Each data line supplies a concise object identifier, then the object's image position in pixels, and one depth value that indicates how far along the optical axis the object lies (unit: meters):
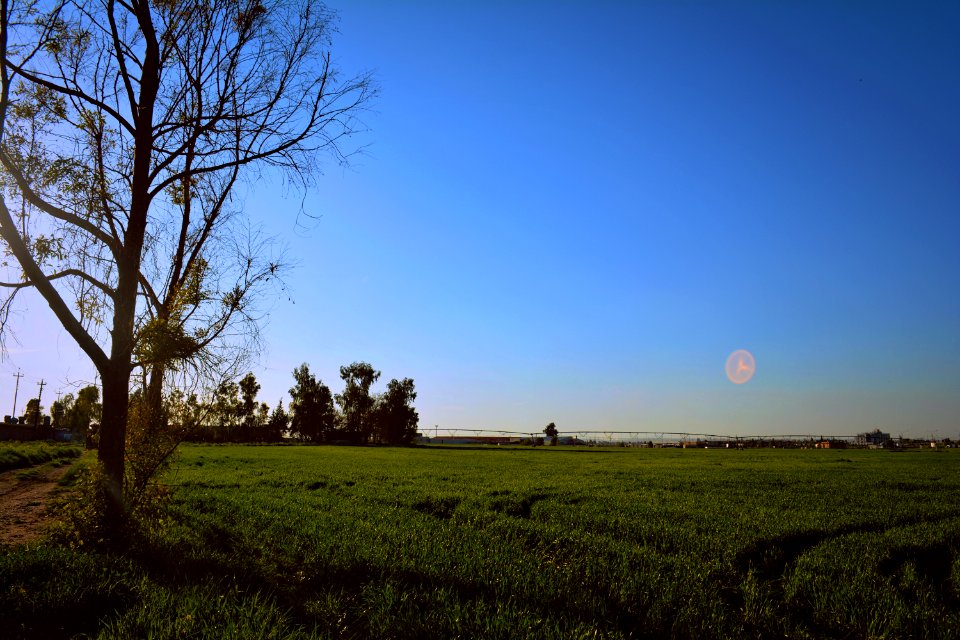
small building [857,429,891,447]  141.25
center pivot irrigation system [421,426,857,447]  150.12
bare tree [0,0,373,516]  9.12
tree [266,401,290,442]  130.88
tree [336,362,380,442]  122.19
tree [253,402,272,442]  116.08
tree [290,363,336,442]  118.12
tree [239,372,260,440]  114.25
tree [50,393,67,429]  133.80
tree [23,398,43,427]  128.57
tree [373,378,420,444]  112.12
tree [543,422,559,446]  186.12
